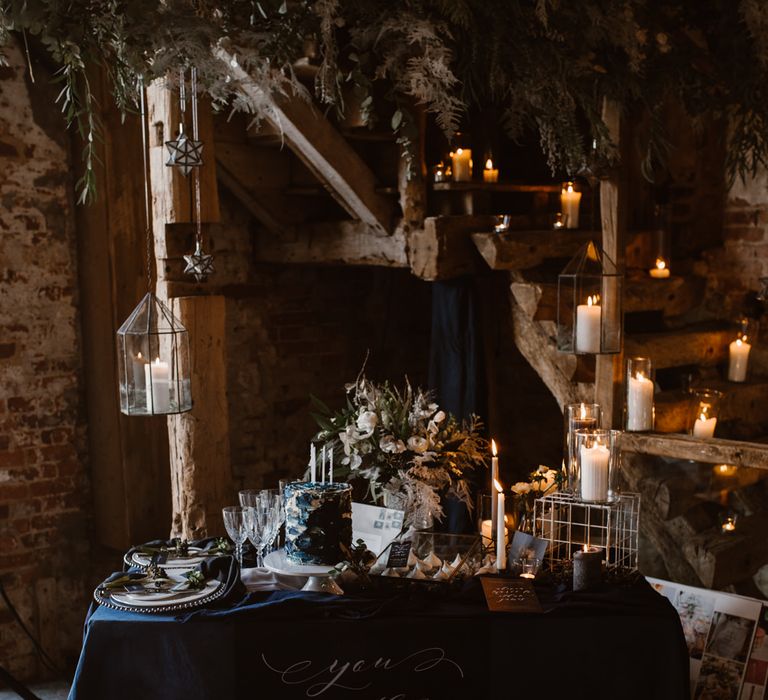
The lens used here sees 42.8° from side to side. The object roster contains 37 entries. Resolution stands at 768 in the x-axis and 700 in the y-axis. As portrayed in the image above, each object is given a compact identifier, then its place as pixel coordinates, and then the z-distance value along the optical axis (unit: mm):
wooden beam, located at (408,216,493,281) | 4160
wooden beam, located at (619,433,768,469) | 3414
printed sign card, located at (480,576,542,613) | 2316
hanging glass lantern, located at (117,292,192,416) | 3010
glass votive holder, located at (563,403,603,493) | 2820
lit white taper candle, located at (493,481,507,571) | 2531
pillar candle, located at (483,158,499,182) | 4551
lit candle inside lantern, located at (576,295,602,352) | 3586
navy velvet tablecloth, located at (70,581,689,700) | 2279
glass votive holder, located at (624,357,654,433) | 3559
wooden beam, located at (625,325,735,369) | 4211
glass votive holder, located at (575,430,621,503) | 2744
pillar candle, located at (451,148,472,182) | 4297
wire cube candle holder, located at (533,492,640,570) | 2646
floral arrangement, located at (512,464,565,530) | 2838
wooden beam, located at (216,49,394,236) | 3992
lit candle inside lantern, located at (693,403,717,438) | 3844
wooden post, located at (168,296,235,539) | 3895
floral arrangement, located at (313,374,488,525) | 2824
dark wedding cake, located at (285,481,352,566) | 2555
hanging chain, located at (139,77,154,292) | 3984
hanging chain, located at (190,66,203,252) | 3595
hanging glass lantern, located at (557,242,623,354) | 3584
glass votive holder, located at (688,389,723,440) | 3846
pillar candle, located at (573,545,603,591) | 2479
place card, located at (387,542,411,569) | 2537
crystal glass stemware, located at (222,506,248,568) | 2623
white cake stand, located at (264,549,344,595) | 2434
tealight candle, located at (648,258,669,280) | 4430
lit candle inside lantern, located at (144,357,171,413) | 3006
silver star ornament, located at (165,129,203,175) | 3160
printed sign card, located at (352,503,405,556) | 2822
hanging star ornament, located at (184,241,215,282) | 3377
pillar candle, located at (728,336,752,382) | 4334
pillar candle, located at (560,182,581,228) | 4504
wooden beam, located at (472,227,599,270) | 4125
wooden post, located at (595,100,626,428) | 3551
